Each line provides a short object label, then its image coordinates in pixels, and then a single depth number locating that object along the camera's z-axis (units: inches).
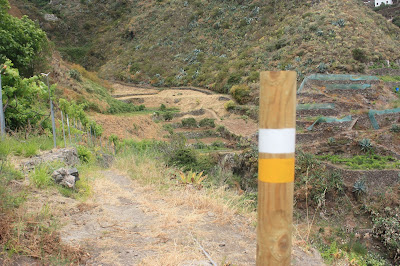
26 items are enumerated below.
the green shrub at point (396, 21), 1664.9
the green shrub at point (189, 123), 983.1
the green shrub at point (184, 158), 377.0
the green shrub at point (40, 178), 166.7
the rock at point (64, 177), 180.1
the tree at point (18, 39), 493.4
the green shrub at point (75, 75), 998.7
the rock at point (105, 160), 370.8
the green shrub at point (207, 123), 972.7
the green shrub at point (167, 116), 1056.2
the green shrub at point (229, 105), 1058.1
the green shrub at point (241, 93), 1077.1
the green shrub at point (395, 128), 725.3
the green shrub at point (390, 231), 418.9
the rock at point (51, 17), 2063.4
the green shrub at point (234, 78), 1205.5
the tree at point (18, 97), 291.1
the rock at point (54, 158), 191.6
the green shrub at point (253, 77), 1131.3
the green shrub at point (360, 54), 1043.9
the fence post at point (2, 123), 237.9
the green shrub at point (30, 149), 218.1
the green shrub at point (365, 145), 684.1
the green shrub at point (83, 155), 302.3
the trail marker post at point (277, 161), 58.5
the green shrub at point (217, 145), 815.5
